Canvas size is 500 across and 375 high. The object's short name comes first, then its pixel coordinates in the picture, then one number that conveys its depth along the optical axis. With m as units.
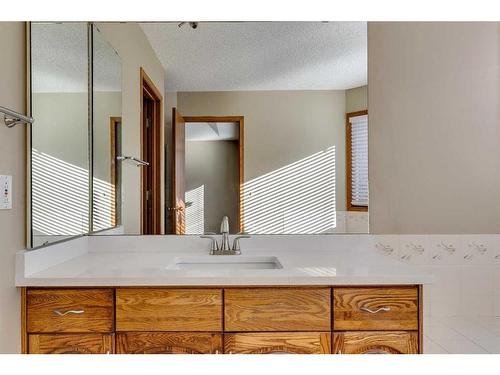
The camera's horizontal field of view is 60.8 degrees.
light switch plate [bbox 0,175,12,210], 1.36
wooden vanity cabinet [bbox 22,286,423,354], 1.41
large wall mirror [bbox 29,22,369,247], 2.05
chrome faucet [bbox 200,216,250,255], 1.93
